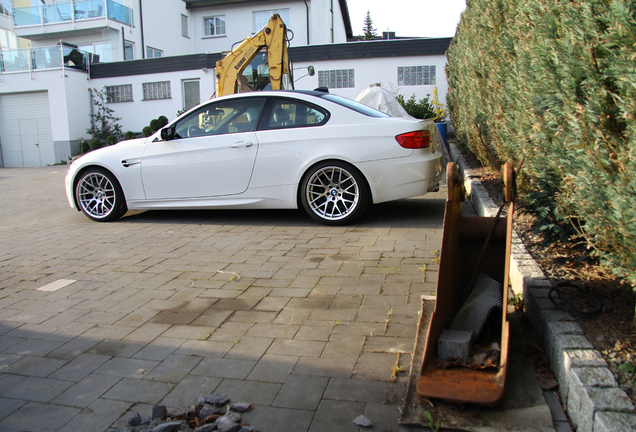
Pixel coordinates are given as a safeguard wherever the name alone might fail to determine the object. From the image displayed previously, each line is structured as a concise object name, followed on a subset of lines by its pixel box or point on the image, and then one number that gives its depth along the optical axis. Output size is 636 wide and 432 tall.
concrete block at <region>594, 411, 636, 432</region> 1.88
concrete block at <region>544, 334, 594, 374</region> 2.46
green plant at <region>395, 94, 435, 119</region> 19.11
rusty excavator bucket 2.38
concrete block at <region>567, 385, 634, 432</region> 1.99
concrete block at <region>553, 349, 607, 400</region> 2.30
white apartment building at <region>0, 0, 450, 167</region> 21.66
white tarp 14.20
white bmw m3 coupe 6.02
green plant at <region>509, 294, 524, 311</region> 3.44
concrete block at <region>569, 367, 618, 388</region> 2.14
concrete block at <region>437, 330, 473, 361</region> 2.58
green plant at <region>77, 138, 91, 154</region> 23.91
